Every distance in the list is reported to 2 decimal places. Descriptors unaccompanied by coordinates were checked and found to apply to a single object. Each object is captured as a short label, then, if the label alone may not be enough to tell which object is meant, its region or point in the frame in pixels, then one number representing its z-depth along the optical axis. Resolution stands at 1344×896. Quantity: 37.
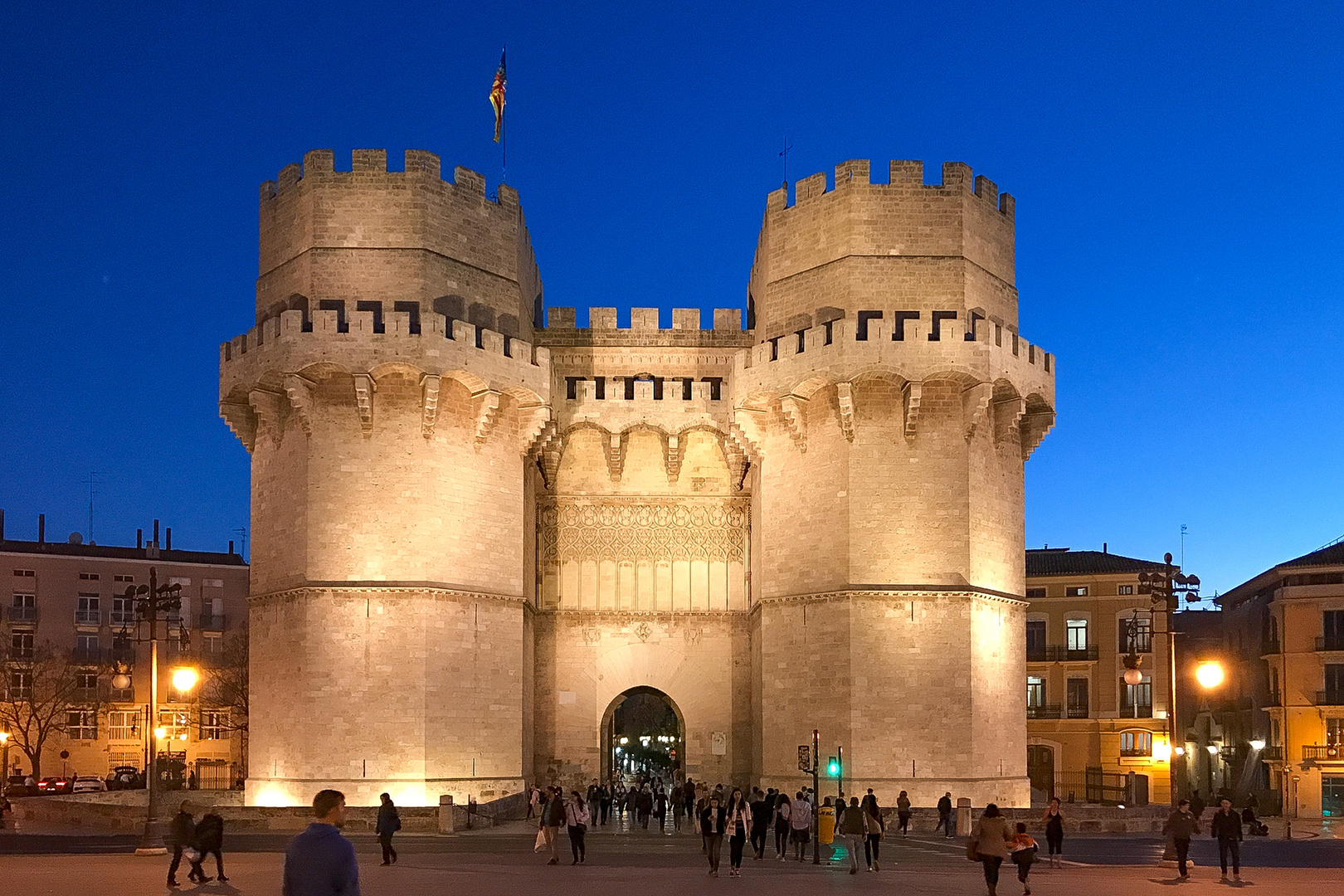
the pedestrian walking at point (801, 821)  24.06
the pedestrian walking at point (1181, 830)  20.92
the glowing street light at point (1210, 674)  25.09
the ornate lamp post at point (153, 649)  27.23
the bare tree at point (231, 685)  56.06
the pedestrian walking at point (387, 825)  22.08
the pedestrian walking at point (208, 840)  18.47
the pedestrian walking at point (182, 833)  18.36
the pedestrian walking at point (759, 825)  24.81
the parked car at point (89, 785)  50.50
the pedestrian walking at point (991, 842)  17.12
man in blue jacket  8.20
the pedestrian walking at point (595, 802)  34.34
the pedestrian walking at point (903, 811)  29.14
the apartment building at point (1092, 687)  50.81
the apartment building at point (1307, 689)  46.84
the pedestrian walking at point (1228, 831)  20.80
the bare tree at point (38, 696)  55.75
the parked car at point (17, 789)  49.71
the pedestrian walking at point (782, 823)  24.97
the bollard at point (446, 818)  28.78
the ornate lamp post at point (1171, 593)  26.70
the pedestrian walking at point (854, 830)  21.39
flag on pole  36.47
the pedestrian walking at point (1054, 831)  23.20
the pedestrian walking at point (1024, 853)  18.03
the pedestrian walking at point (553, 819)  22.90
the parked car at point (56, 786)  51.03
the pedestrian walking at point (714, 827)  21.41
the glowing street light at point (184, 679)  27.41
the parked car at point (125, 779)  48.37
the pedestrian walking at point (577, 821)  23.19
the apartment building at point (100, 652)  59.19
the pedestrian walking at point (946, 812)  29.58
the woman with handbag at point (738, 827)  21.52
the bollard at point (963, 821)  29.34
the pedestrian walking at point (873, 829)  22.27
